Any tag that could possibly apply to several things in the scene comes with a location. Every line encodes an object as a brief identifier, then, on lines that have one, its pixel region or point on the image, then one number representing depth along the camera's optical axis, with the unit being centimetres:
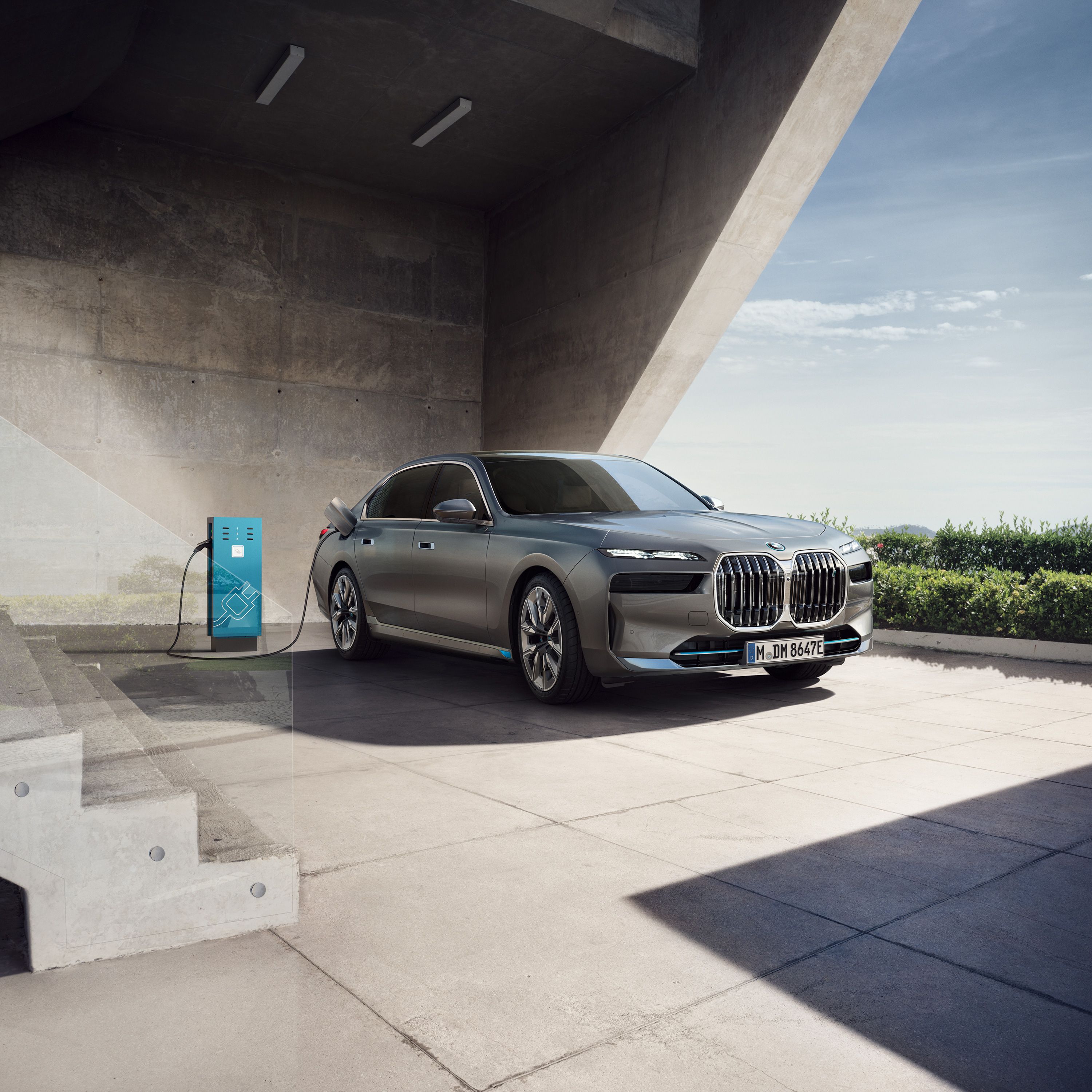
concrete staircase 265
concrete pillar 1042
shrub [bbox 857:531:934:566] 1441
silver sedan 600
